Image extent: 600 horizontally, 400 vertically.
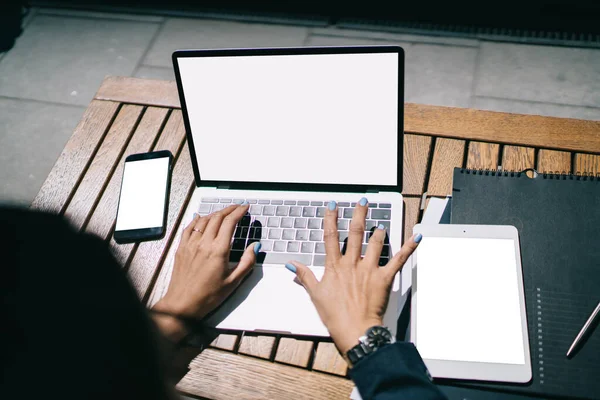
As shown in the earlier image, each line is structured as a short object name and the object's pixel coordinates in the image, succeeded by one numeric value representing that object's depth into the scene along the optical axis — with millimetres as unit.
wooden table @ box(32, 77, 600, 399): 917
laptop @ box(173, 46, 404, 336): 959
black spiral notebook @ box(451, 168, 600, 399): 809
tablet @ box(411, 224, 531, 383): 823
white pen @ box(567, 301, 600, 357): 824
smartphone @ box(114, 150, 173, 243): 1122
